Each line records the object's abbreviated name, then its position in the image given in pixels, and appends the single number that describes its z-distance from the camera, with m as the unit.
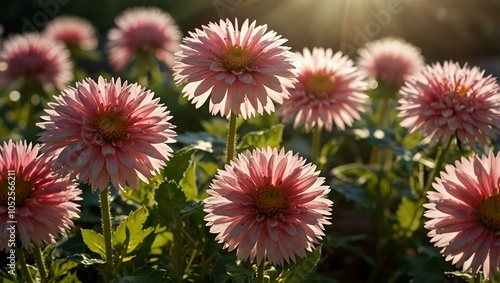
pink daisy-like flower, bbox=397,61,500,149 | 0.75
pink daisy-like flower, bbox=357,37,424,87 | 1.00
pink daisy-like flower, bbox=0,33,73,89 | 1.04
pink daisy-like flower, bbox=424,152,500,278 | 0.66
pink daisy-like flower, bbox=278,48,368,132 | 0.81
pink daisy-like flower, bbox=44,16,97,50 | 1.40
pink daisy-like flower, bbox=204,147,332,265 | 0.66
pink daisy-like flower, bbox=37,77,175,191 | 0.66
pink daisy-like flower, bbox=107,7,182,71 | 1.15
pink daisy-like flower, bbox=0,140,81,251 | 0.66
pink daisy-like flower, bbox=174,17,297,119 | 0.70
